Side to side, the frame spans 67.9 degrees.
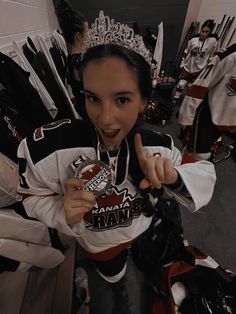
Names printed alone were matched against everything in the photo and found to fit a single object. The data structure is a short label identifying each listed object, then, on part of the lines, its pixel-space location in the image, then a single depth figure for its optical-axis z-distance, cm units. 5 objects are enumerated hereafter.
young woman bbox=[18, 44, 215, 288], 49
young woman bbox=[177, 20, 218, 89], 287
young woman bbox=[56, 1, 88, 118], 133
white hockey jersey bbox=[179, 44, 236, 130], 127
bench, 91
